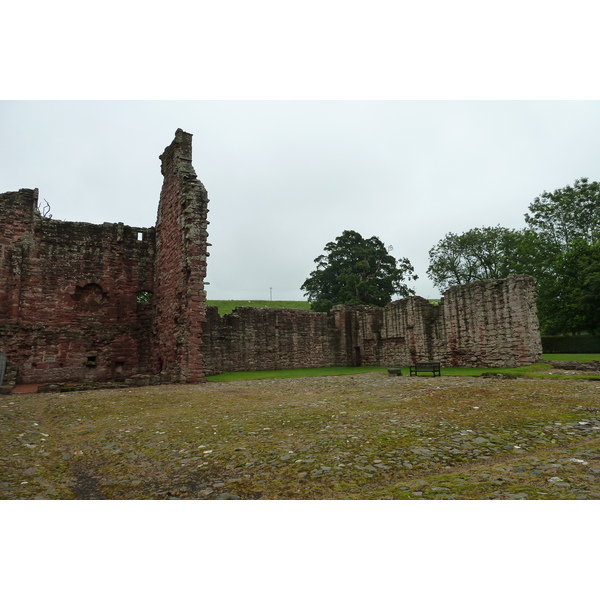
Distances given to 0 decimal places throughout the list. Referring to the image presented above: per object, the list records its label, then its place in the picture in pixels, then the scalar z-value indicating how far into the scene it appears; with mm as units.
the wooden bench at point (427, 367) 14220
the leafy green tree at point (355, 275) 38125
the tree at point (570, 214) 33594
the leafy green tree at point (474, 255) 40250
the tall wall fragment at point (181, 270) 14625
